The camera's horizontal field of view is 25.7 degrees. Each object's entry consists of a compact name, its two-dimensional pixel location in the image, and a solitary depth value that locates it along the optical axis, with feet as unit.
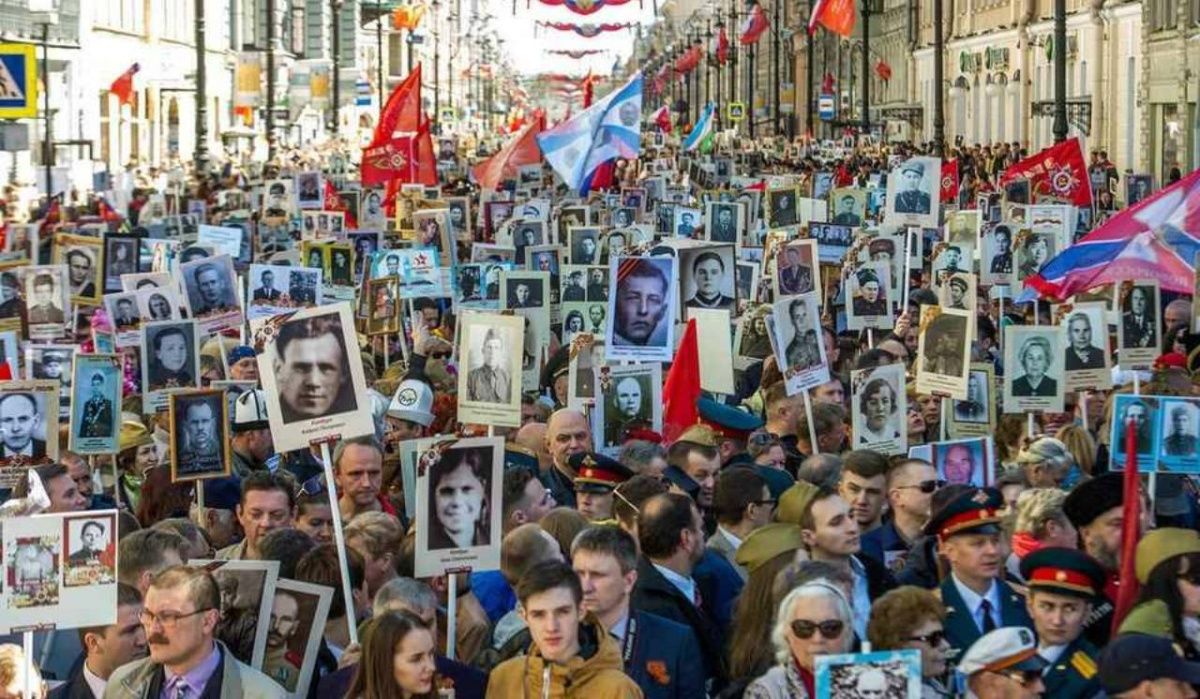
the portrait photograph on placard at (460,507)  27.81
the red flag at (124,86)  194.90
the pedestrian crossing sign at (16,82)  61.77
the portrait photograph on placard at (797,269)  57.11
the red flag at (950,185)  99.14
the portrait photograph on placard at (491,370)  35.55
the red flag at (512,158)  102.27
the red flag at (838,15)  173.06
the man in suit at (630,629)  24.79
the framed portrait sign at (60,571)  24.16
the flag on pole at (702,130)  166.50
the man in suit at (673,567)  26.84
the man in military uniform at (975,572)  26.30
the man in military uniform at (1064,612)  23.32
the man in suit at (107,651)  25.00
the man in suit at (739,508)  30.19
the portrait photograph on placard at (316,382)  30.55
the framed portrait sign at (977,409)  42.73
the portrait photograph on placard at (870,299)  56.34
